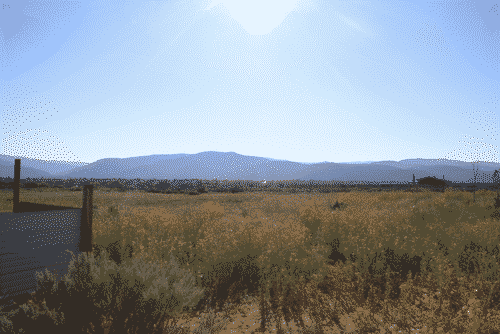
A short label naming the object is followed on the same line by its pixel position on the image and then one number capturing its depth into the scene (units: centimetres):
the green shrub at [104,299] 286
